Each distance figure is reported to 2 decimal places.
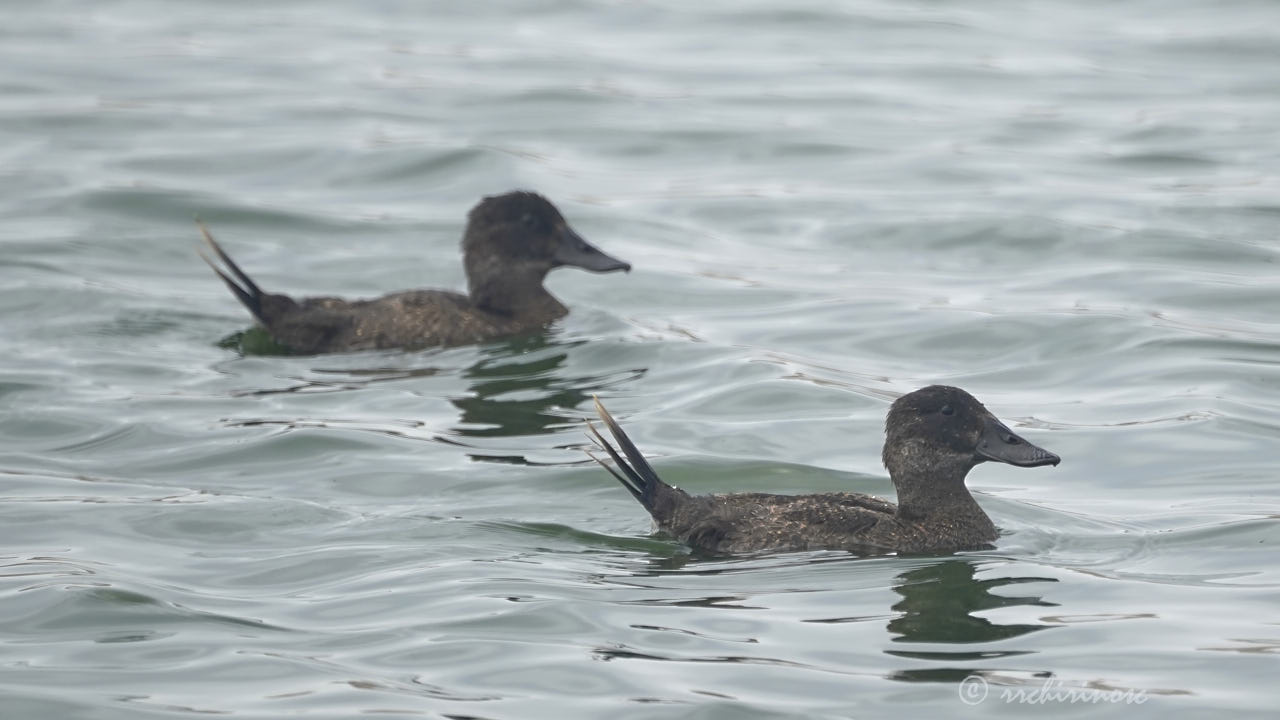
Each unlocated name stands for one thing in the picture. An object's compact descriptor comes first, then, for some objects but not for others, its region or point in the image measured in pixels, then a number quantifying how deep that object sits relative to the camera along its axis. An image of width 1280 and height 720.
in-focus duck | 15.64
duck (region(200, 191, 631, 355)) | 23.62
